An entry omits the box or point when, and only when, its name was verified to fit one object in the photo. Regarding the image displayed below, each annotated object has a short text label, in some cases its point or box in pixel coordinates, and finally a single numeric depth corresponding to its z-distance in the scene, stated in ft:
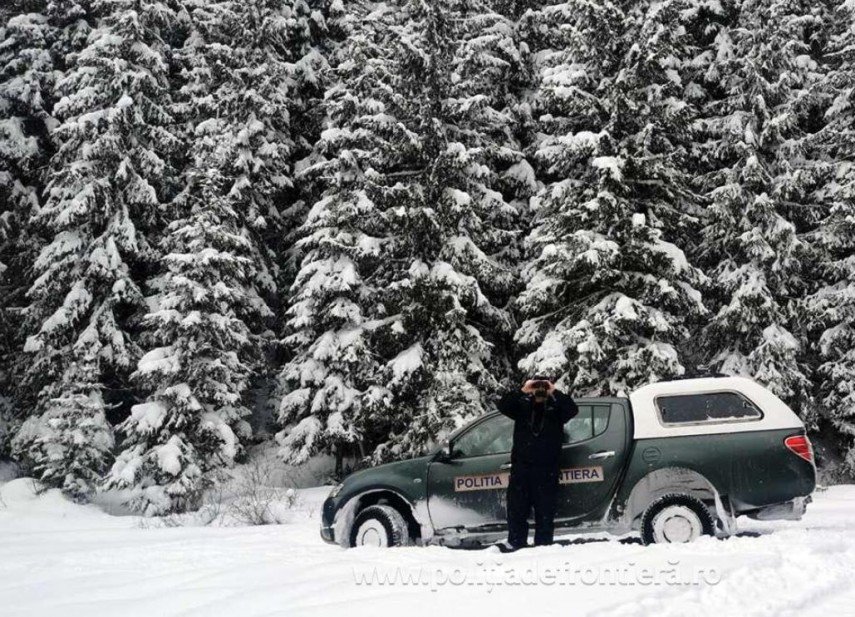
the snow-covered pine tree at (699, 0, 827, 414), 58.70
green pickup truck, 24.47
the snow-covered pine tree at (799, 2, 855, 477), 58.90
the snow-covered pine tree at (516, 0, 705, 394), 48.96
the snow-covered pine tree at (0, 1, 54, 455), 71.97
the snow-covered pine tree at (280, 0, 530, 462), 54.19
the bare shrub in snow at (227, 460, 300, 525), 39.04
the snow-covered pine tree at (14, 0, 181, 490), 63.62
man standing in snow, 24.79
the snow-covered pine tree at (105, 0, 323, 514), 55.57
